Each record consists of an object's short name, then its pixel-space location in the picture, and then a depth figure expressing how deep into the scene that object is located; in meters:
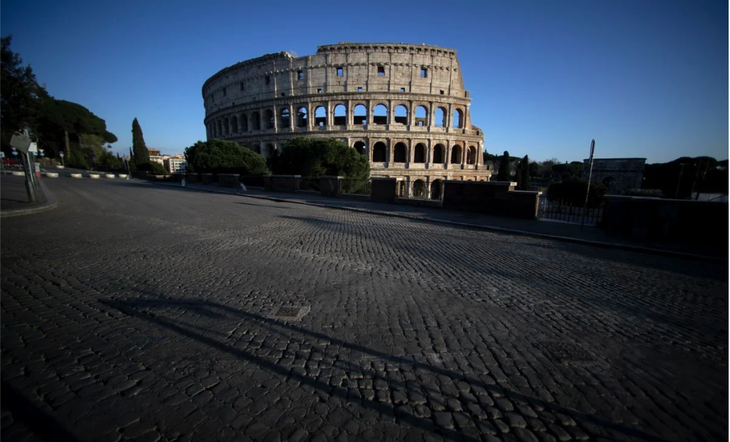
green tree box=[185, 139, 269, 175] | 29.88
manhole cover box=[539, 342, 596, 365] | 2.84
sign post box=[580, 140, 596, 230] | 9.66
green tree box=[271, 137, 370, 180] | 23.91
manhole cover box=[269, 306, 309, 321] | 3.50
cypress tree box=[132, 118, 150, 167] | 55.00
